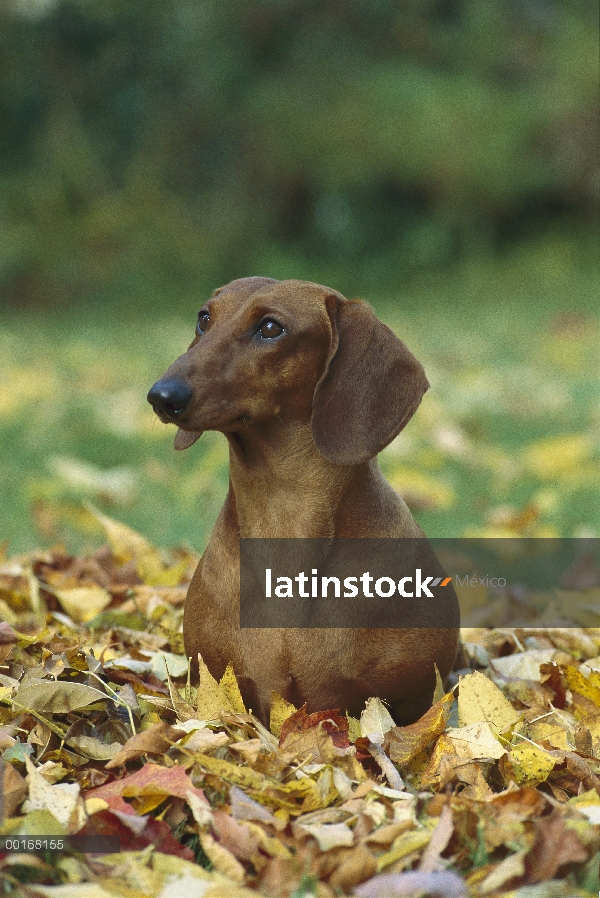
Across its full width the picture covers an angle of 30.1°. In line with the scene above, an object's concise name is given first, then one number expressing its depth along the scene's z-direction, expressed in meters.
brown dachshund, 2.34
